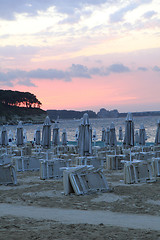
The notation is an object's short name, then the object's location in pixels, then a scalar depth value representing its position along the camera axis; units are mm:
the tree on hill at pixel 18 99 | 151500
